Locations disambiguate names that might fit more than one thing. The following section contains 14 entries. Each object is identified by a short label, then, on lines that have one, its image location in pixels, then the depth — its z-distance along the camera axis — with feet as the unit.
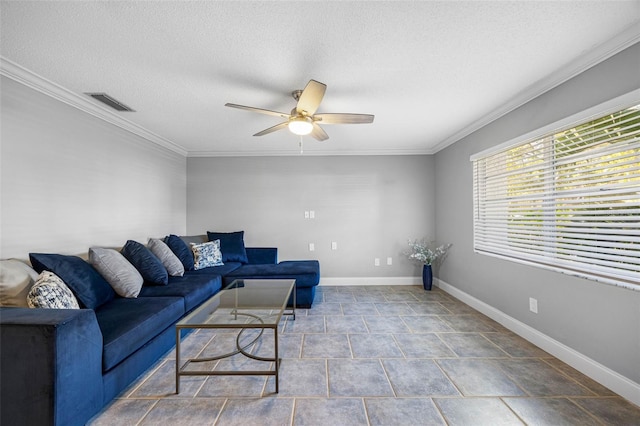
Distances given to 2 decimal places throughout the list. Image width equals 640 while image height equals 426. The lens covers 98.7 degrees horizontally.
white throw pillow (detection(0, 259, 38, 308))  5.72
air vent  8.77
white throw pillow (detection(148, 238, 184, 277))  10.95
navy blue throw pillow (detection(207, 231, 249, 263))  14.37
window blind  6.09
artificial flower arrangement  14.99
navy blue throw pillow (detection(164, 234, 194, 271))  12.35
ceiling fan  7.51
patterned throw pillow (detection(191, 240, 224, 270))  12.90
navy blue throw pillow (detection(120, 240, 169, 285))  9.67
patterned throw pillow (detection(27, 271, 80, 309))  5.64
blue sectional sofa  4.48
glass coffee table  6.21
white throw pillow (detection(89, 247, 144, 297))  8.13
